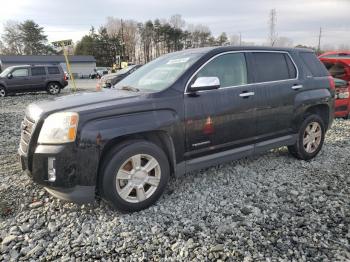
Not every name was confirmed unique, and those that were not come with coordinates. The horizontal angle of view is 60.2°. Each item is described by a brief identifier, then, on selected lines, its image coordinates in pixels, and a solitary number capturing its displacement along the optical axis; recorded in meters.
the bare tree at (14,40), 72.75
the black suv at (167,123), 3.00
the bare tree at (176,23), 74.32
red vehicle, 8.40
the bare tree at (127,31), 74.38
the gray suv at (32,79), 15.81
